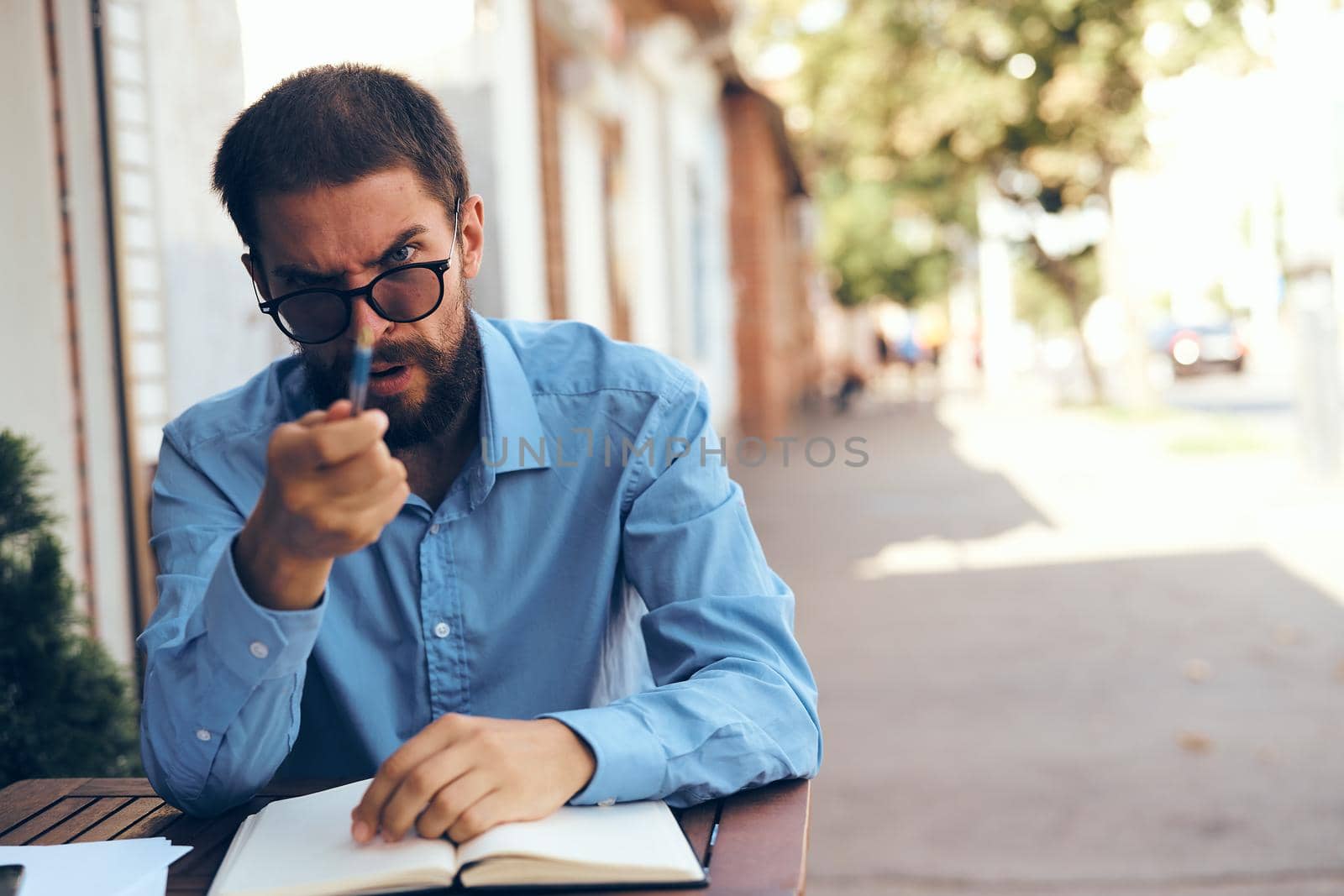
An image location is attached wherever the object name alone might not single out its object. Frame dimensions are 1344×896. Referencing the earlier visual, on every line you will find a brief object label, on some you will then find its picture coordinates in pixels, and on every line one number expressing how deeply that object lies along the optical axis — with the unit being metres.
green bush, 2.41
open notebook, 1.79
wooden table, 1.82
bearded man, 1.98
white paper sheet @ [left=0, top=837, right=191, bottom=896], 1.84
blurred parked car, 30.25
